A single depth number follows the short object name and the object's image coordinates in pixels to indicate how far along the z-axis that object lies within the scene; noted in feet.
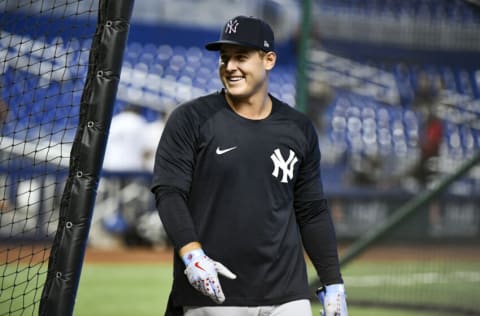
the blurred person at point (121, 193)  94.68
